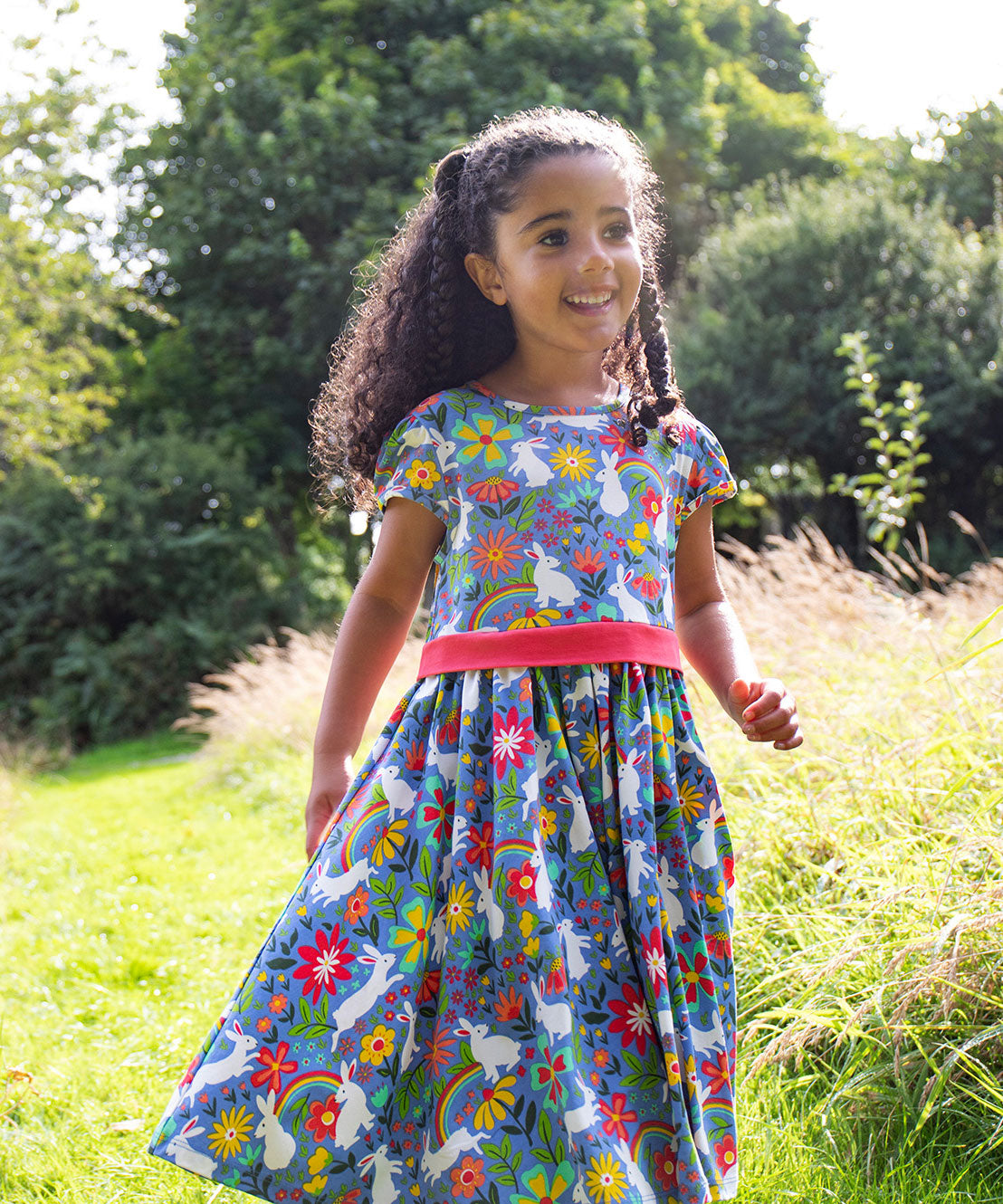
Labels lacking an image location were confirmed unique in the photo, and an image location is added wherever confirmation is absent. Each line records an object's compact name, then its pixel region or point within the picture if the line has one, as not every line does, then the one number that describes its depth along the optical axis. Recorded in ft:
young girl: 4.43
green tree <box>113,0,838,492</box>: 39.01
